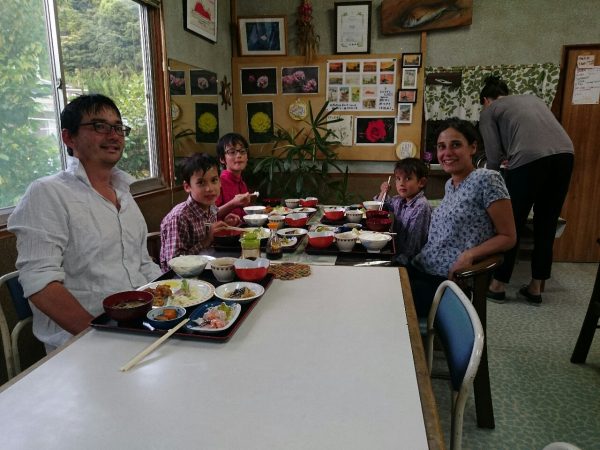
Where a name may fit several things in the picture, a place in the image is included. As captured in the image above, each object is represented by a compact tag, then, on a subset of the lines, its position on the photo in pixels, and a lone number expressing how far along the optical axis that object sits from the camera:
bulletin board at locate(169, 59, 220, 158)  2.93
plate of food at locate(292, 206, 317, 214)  2.45
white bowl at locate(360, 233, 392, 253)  1.62
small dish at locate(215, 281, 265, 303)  1.18
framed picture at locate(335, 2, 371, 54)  3.80
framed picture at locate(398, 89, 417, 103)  3.86
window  1.75
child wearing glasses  2.76
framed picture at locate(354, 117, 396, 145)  3.96
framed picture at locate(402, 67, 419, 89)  3.83
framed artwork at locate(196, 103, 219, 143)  3.29
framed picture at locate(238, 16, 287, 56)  3.92
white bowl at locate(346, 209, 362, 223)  2.21
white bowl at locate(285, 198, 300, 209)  2.61
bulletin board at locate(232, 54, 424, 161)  3.89
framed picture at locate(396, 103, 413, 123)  3.89
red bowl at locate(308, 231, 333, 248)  1.66
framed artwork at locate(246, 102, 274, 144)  4.09
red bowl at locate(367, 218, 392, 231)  1.89
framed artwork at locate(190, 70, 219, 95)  3.21
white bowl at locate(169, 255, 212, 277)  1.36
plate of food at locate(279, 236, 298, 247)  1.72
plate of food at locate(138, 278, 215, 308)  1.16
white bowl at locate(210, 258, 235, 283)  1.32
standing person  2.87
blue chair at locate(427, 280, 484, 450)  0.91
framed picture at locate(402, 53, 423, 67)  3.79
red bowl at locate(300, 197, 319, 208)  2.65
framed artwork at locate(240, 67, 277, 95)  4.02
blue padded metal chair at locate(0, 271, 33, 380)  1.22
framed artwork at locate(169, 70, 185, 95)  2.87
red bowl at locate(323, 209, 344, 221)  2.21
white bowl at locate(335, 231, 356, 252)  1.64
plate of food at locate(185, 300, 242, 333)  1.00
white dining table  0.67
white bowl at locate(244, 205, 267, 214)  2.40
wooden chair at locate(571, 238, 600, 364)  2.10
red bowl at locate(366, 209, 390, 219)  2.08
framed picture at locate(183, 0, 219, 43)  3.06
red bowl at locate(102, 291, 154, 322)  1.02
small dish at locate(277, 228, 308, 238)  1.86
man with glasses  1.22
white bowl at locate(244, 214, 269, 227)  2.11
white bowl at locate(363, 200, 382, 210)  2.60
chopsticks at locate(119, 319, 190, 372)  0.86
